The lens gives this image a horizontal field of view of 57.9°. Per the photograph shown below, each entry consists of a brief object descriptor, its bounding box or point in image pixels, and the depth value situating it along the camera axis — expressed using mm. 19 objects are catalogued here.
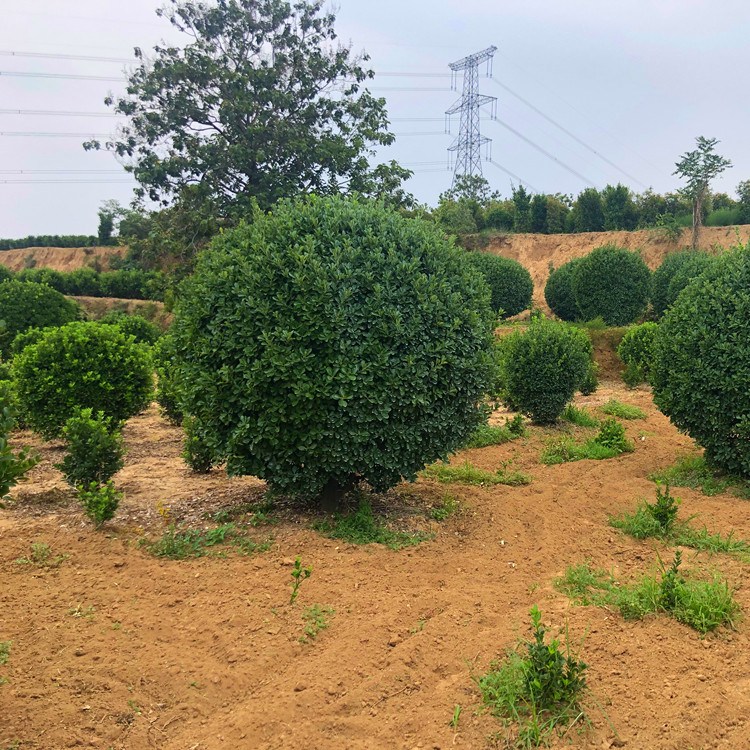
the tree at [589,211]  37938
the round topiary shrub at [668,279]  19688
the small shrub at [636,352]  13172
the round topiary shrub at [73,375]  7848
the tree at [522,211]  40656
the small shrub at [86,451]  5812
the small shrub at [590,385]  12484
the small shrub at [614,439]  8297
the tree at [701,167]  27656
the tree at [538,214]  40312
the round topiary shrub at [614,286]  20781
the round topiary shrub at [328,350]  4922
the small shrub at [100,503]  5082
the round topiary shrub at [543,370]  9641
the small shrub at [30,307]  16109
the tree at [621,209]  36750
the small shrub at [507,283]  26277
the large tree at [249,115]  25312
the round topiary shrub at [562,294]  25656
